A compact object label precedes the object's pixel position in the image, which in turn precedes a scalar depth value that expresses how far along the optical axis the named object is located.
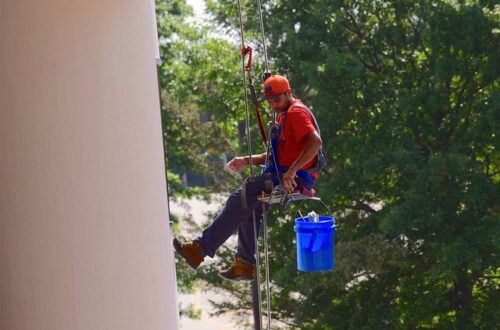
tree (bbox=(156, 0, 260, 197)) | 38.69
